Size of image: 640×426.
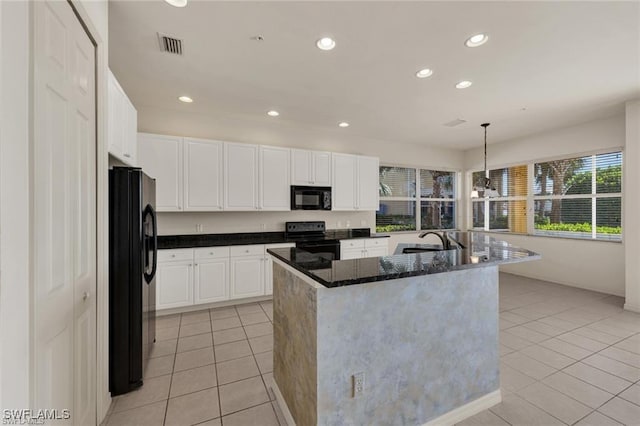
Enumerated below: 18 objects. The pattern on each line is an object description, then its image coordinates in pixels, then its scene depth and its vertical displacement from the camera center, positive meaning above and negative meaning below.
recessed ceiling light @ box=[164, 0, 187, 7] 1.92 +1.51
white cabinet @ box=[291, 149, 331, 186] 4.50 +0.78
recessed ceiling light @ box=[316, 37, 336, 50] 2.34 +1.50
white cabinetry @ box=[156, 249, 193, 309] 3.44 -0.84
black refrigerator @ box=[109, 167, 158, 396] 1.97 -0.48
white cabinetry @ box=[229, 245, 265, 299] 3.85 -0.84
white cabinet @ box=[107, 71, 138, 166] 2.00 +0.75
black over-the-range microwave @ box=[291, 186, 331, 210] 4.49 +0.26
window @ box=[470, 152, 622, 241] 4.46 +0.24
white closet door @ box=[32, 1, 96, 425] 1.12 +0.00
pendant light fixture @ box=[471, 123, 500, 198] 4.23 +0.34
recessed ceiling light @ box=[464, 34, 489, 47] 2.30 +1.49
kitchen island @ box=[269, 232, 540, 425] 1.38 -0.73
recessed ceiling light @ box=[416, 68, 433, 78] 2.86 +1.51
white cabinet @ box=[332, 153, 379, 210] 4.88 +0.57
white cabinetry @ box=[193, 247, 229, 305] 3.64 -0.84
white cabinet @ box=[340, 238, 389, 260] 4.60 -0.61
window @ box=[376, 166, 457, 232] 5.95 +0.30
